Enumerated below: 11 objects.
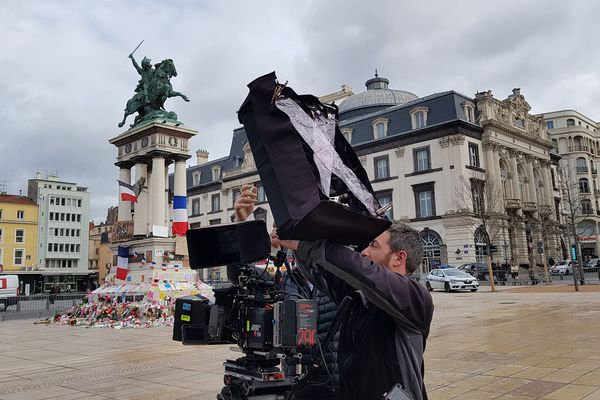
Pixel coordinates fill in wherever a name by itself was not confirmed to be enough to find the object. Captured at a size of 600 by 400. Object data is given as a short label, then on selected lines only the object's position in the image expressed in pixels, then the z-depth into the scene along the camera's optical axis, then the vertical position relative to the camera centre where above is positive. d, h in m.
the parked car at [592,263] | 50.88 +0.42
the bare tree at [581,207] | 60.42 +8.42
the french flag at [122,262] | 18.53 +0.92
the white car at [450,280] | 28.09 -0.40
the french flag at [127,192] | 18.84 +3.50
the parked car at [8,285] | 30.77 +0.40
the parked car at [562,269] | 45.97 -0.03
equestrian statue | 20.48 +7.87
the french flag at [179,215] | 18.62 +2.60
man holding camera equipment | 2.15 -0.17
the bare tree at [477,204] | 41.19 +5.60
